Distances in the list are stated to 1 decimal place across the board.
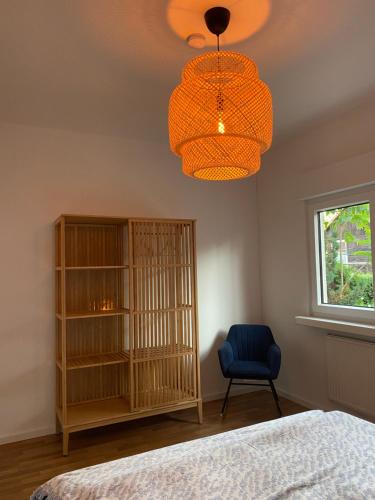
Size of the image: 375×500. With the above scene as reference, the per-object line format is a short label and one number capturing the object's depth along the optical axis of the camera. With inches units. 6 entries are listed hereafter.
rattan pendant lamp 60.7
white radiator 113.0
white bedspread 51.5
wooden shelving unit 120.1
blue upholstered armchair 128.0
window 118.0
